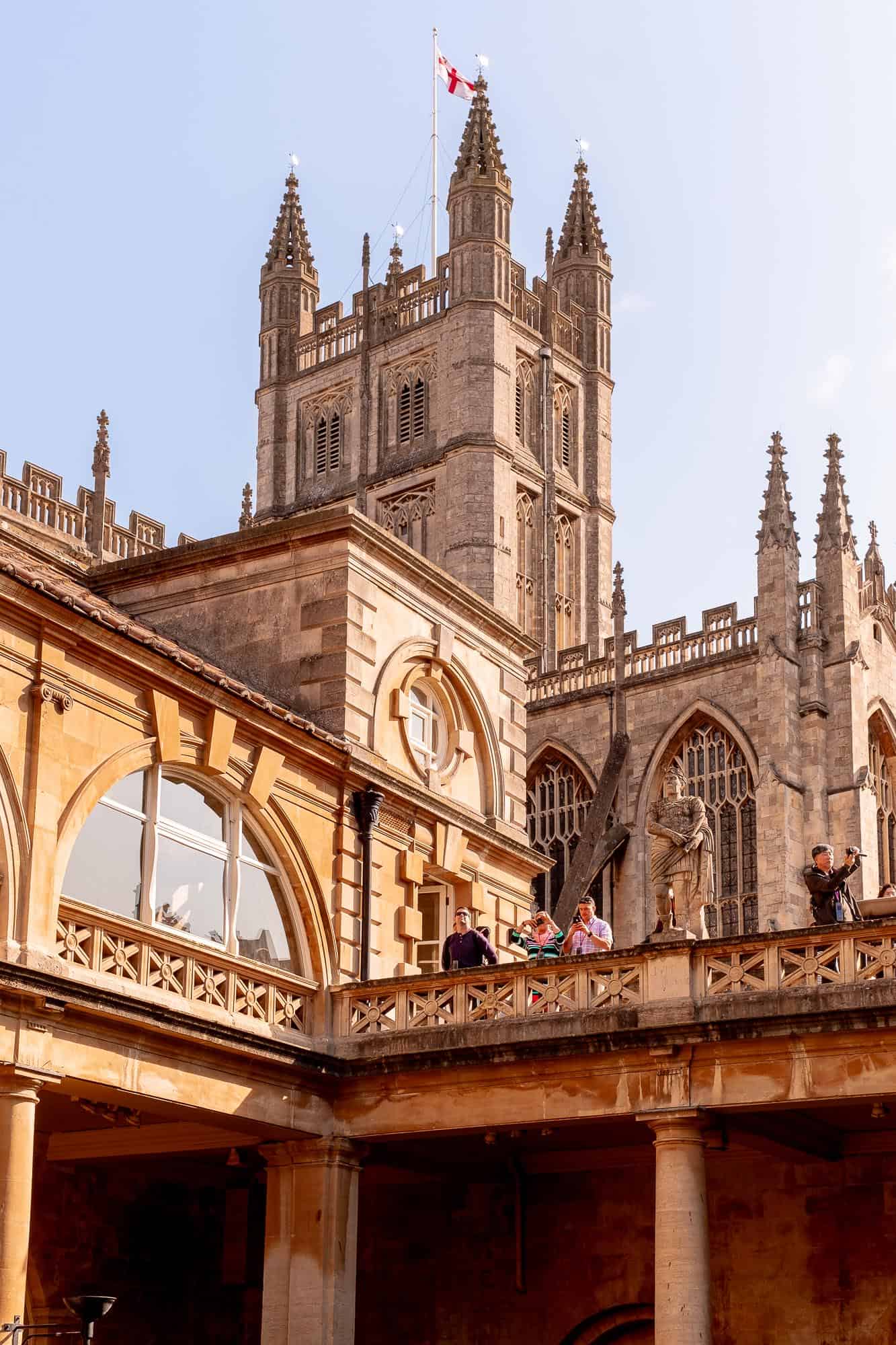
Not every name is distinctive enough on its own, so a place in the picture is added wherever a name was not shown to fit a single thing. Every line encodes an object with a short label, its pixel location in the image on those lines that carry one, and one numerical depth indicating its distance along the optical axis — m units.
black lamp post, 15.95
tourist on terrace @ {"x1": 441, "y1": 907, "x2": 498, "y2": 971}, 22.84
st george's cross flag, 69.38
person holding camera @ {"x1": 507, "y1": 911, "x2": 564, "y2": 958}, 23.09
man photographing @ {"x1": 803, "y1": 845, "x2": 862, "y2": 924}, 20.66
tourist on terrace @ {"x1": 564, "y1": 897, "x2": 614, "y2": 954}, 22.53
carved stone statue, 21.00
